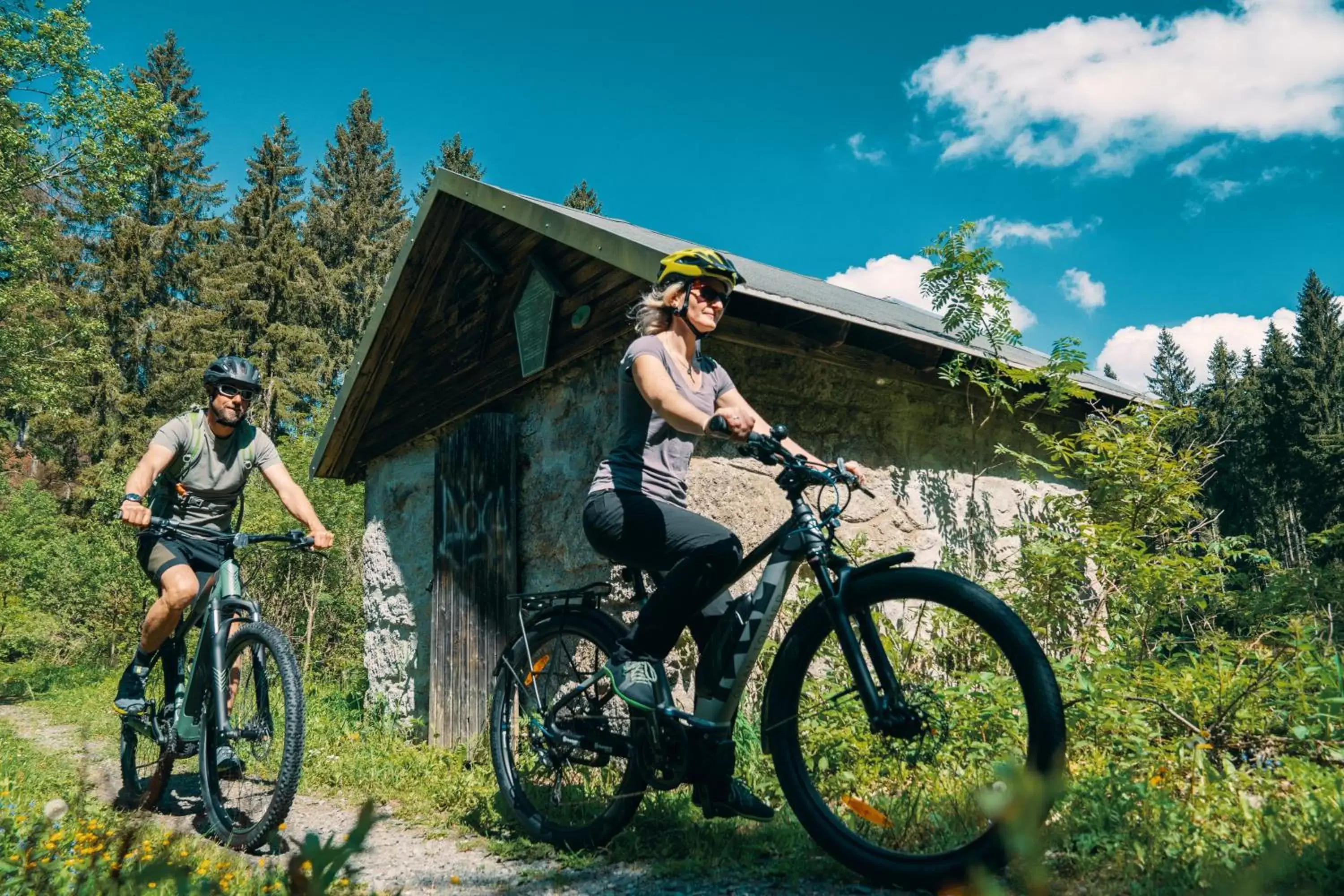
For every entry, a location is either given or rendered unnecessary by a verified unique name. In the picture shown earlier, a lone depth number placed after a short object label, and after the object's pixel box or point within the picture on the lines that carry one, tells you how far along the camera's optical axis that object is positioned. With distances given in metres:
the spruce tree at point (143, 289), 24.73
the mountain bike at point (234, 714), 3.35
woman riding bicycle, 2.72
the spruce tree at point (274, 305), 24.55
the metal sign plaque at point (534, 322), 5.98
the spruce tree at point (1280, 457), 36.41
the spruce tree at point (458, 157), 30.53
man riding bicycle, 4.01
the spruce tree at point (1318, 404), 31.67
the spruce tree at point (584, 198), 33.03
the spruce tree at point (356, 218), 27.25
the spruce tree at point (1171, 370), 70.14
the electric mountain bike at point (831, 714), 2.29
